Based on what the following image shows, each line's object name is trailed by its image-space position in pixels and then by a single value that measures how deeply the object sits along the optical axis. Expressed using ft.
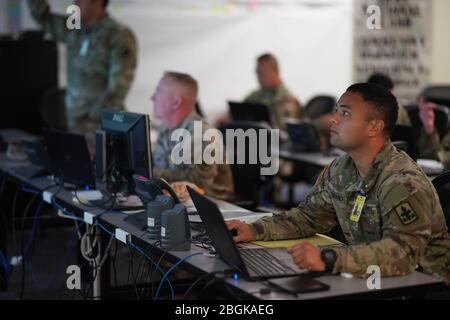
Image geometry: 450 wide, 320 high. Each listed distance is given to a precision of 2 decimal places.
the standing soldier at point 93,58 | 18.83
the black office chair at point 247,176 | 16.24
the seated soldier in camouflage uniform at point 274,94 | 23.89
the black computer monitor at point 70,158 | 13.19
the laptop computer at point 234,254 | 8.39
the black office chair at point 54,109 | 21.75
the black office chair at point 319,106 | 23.82
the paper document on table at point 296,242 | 9.82
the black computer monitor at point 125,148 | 11.81
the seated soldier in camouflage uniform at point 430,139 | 17.07
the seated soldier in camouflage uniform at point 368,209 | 8.45
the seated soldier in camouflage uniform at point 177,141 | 14.08
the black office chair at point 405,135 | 15.34
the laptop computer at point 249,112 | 21.16
